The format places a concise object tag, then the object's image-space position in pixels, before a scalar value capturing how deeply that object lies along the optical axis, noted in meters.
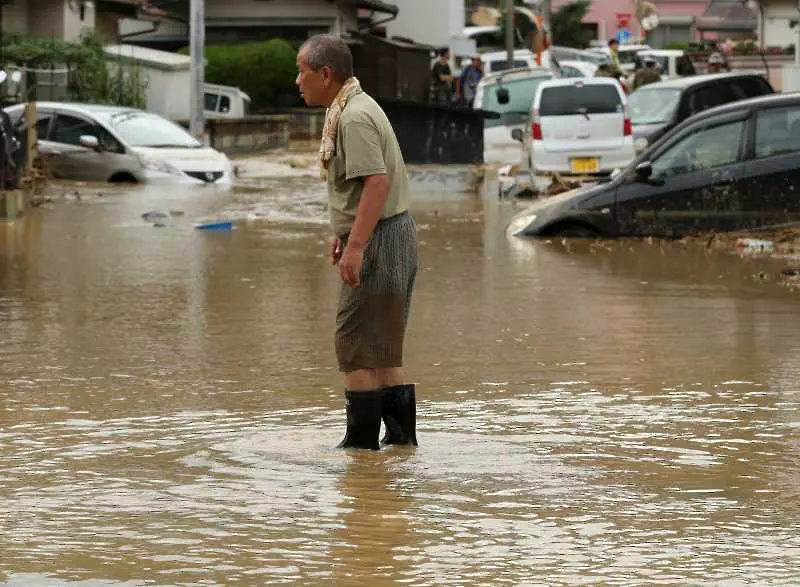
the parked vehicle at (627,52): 60.59
